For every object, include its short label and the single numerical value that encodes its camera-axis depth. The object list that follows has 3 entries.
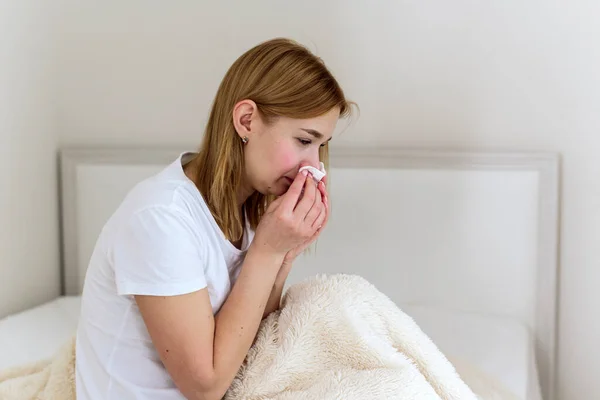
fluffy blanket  0.97
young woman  0.98
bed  1.70
